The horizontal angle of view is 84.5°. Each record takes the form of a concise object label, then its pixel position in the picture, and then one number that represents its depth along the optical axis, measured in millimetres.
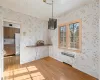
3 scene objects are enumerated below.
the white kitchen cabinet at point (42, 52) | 3448
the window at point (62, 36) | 2964
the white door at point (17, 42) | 4160
